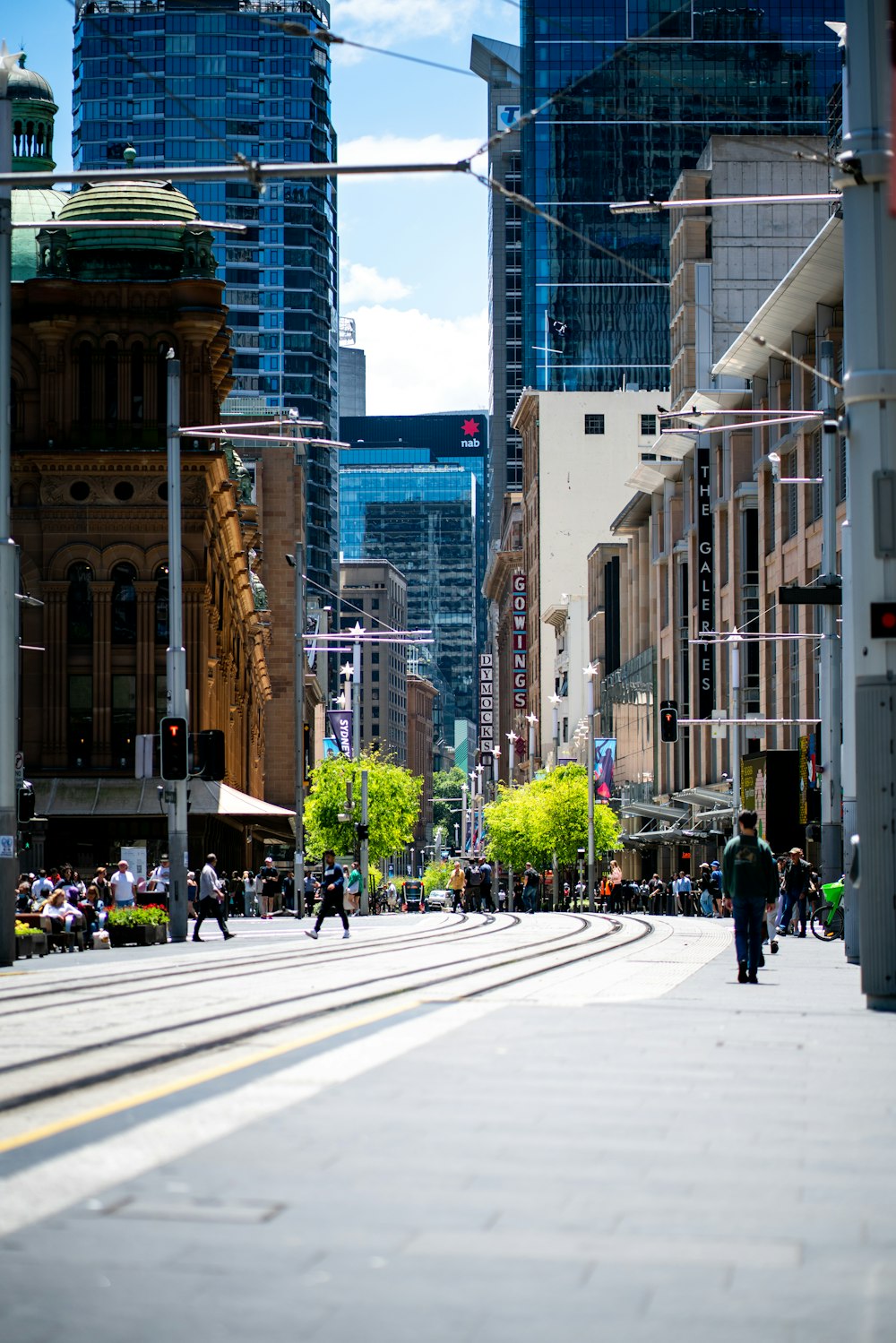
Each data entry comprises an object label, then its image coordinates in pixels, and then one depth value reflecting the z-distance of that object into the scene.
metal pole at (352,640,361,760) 106.50
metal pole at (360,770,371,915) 76.53
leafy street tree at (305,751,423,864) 103.81
